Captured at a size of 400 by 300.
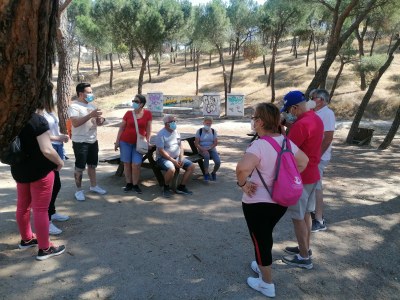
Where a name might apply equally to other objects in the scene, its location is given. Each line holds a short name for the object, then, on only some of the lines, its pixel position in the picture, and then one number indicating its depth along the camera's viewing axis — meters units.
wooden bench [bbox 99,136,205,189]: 5.56
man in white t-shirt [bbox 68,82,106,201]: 4.63
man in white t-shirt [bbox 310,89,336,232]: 4.01
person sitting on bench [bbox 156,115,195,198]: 5.40
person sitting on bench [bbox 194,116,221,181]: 6.40
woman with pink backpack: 2.51
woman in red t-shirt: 5.29
